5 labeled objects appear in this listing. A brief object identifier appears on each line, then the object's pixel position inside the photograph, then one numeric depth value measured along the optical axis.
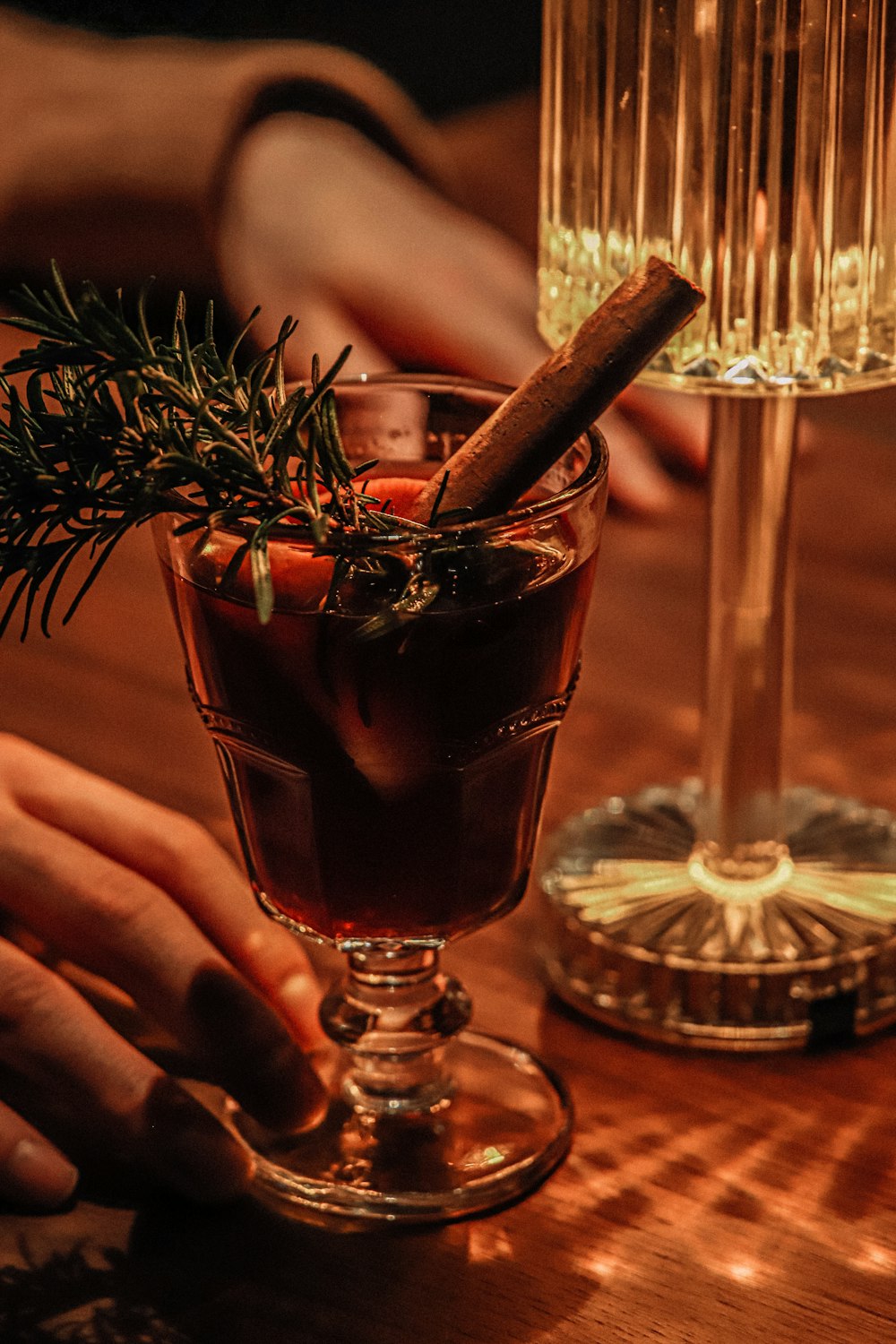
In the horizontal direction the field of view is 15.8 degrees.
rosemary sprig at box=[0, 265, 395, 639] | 0.61
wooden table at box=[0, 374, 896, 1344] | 0.63
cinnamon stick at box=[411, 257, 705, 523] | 0.64
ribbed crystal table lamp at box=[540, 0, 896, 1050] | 0.68
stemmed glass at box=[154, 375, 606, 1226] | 0.62
